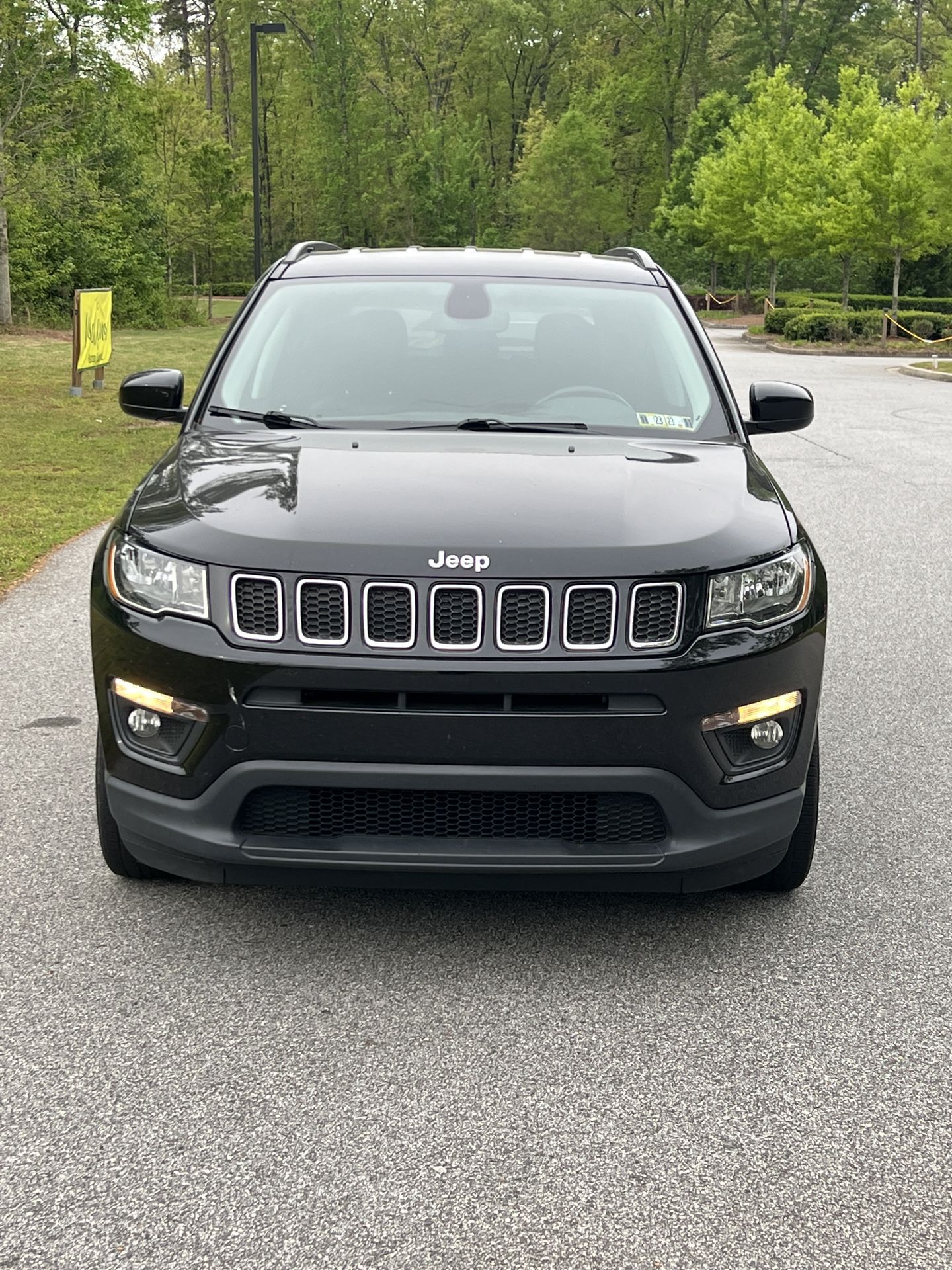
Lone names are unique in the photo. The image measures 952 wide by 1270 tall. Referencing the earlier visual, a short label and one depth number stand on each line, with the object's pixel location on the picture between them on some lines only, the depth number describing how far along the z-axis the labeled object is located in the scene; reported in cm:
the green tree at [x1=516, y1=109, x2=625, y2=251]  7119
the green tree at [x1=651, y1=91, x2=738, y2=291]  6431
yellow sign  1777
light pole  2881
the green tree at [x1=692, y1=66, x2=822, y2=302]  4725
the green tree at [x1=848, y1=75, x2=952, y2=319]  3984
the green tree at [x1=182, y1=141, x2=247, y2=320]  4450
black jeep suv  329
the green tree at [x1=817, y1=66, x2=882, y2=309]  4128
